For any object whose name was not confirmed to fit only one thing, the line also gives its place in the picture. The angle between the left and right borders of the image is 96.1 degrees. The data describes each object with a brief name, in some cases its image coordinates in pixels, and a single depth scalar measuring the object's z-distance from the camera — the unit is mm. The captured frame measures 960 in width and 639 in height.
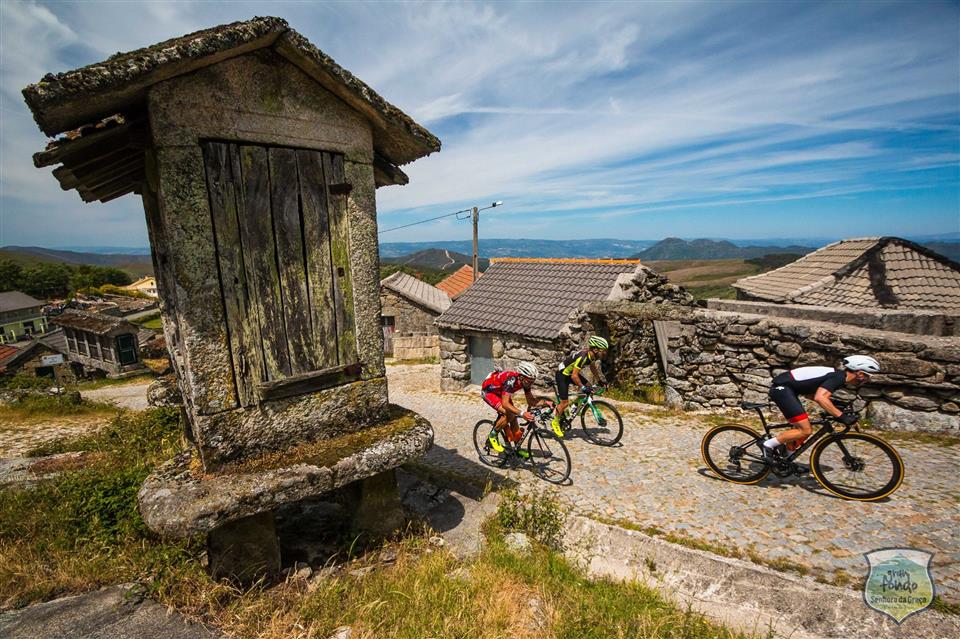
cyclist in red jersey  5867
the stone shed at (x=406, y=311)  20766
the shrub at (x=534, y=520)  4176
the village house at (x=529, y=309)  10438
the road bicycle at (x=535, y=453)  5992
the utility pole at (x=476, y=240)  19609
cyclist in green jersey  6949
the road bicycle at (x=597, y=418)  6957
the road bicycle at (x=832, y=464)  4668
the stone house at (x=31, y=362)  27016
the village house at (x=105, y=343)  27672
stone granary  2639
